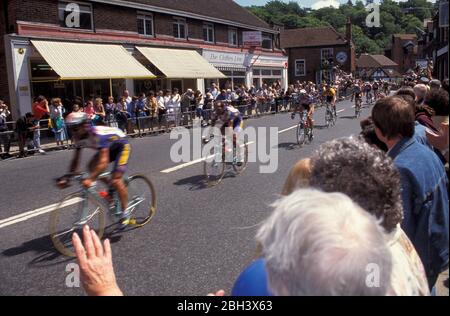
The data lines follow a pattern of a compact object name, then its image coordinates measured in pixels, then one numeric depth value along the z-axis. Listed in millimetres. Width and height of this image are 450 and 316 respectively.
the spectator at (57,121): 15961
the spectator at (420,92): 7729
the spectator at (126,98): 19667
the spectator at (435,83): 8523
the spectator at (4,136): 14500
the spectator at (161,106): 20312
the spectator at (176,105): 21547
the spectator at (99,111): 17055
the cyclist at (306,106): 14695
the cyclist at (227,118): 10336
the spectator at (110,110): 18680
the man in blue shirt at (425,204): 2705
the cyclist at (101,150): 5793
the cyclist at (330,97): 19641
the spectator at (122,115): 18422
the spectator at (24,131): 14664
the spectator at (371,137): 4477
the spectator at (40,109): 16250
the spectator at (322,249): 1326
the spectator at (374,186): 1791
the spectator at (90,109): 17112
